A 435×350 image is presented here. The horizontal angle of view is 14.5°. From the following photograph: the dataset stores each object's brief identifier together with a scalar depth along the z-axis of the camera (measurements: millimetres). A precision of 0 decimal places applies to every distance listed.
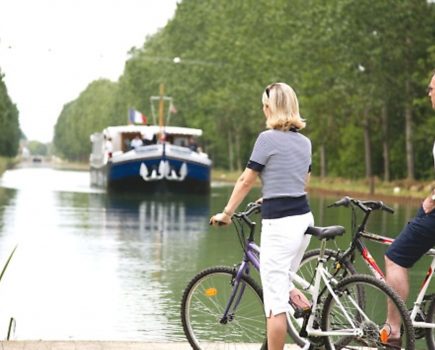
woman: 9962
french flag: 87537
